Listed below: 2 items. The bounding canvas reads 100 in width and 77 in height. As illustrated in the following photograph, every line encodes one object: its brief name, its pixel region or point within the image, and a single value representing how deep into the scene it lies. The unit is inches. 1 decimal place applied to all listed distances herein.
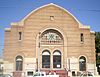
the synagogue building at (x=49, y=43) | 865.1
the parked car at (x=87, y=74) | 758.2
